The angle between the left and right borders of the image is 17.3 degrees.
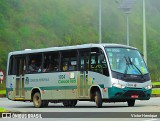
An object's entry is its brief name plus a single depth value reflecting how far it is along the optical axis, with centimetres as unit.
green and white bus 2372
